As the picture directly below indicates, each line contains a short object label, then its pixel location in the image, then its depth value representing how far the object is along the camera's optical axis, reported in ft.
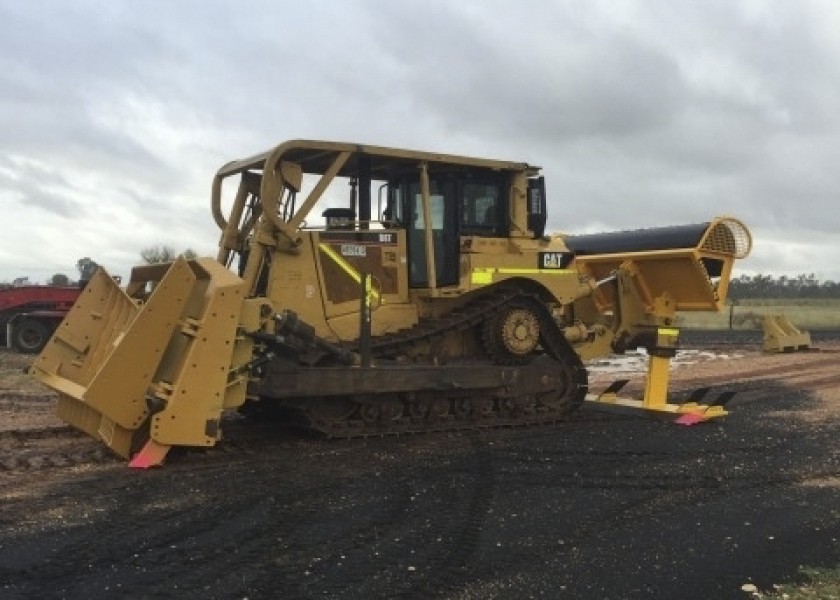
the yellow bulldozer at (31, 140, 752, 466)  23.17
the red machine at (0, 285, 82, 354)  67.10
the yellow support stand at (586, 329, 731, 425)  32.73
